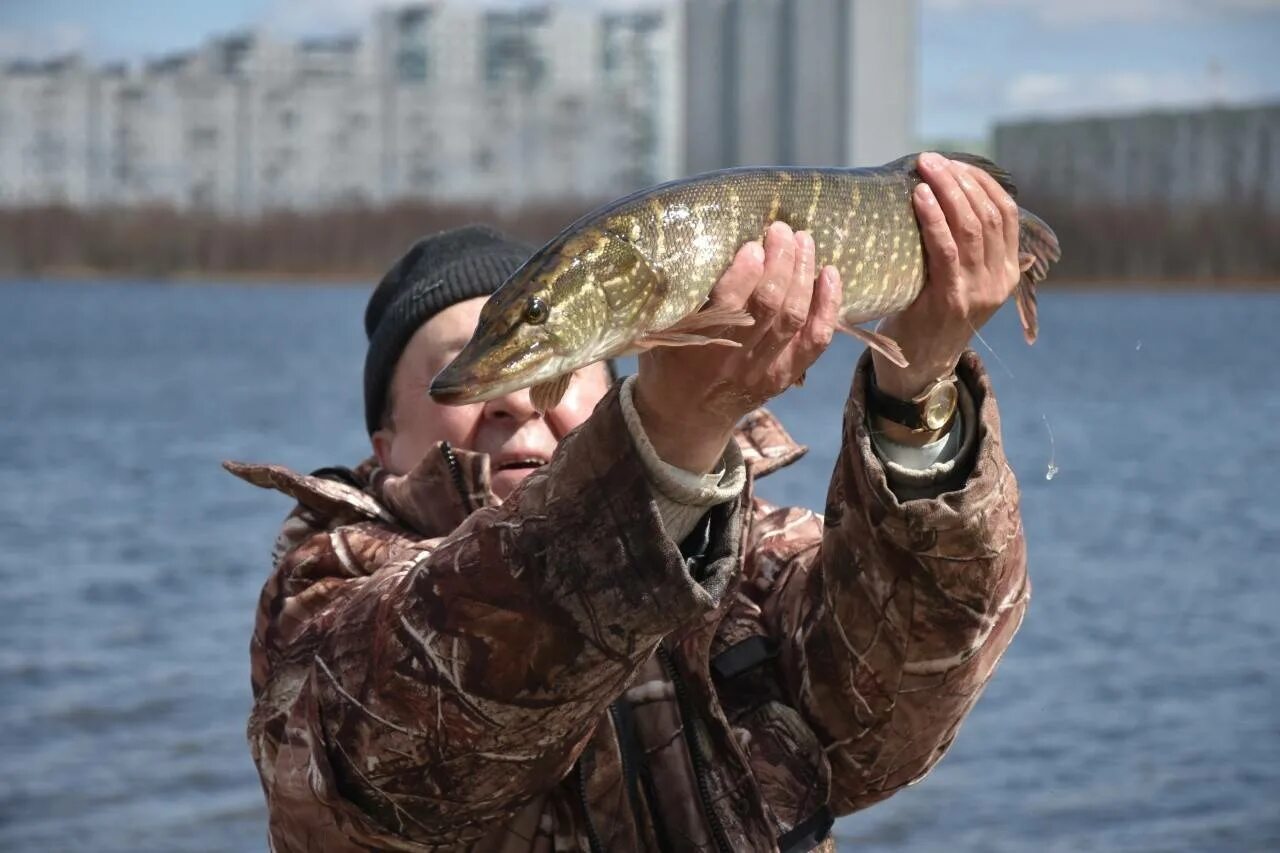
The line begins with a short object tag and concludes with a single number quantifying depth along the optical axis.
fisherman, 2.21
